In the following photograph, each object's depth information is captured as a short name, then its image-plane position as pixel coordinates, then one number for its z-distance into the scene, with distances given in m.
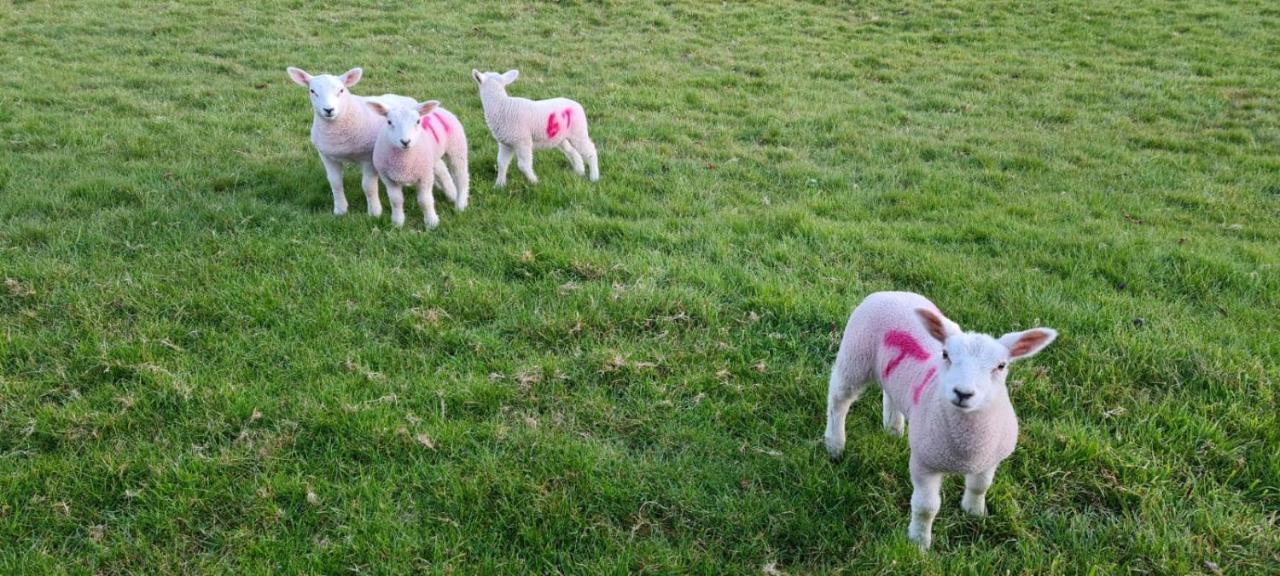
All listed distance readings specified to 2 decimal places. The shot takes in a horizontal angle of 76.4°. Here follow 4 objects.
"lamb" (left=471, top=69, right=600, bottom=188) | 6.98
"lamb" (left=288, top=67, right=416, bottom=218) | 6.13
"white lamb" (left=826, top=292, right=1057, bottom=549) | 2.81
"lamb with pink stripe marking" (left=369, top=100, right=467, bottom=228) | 5.84
